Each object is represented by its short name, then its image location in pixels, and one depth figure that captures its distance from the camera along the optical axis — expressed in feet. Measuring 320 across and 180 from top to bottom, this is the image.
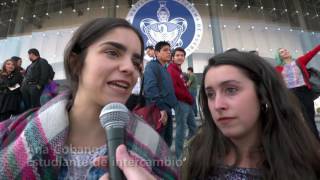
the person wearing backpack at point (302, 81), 8.64
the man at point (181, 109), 8.56
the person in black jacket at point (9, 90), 11.59
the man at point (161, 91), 7.72
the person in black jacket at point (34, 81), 11.62
